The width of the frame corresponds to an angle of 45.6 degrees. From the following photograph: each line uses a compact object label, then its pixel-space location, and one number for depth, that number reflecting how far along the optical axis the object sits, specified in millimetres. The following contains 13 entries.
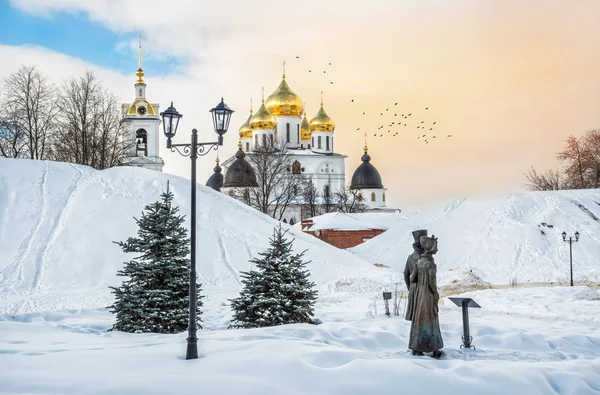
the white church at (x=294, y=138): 72000
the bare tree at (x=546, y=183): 63106
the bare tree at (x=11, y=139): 39469
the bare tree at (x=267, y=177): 52812
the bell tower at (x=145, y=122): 69438
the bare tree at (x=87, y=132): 41031
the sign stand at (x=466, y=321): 12219
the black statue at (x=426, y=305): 10305
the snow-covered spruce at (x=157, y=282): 13953
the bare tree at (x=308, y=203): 66375
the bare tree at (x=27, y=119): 40125
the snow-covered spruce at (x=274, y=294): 14266
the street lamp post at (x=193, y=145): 10133
